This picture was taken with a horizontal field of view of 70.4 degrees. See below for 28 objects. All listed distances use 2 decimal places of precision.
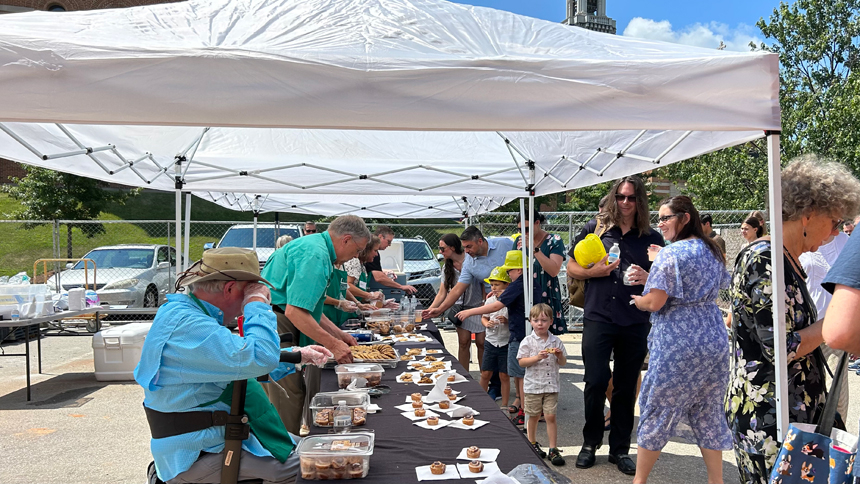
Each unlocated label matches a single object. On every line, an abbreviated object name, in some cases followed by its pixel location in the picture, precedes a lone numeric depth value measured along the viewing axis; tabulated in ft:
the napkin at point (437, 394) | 9.61
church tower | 357.61
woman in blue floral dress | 10.62
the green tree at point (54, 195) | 62.44
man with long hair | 13.78
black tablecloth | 6.96
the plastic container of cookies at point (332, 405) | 8.43
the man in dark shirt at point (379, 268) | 26.18
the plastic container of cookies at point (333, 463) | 6.54
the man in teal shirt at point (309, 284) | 11.88
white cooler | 24.23
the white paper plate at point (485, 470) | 6.61
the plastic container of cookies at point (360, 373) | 10.55
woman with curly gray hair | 7.57
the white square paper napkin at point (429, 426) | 8.42
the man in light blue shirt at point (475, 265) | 20.95
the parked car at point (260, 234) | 43.25
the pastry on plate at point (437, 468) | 6.67
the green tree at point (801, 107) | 60.75
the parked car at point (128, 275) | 38.17
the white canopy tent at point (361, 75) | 8.17
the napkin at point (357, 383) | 10.36
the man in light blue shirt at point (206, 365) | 7.11
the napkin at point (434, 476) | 6.60
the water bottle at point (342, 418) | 8.30
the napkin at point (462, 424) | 8.31
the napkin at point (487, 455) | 7.07
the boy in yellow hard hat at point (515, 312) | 17.83
